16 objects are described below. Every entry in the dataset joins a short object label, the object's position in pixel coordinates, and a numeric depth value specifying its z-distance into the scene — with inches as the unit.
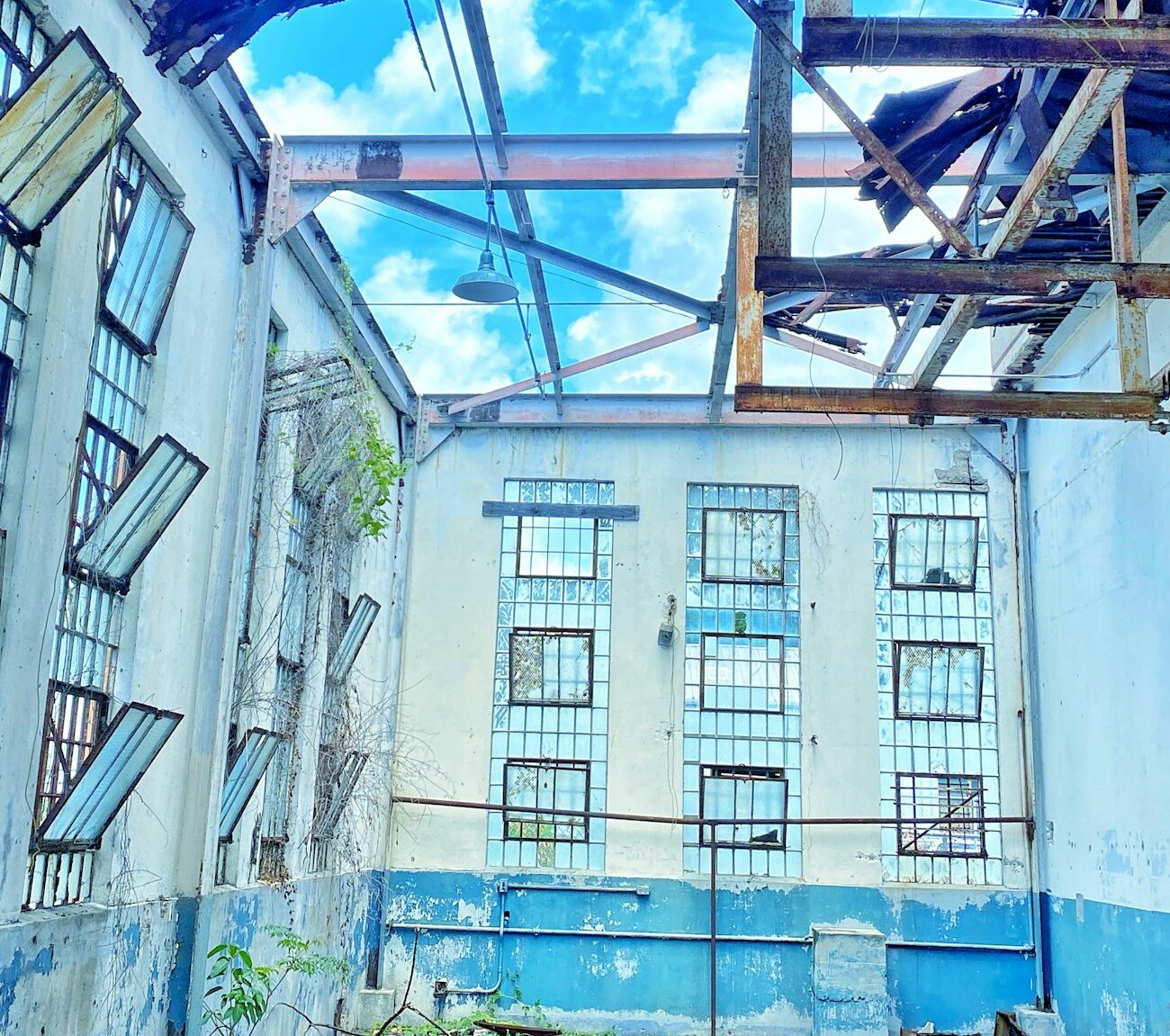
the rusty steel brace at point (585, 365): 465.4
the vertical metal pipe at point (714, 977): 479.3
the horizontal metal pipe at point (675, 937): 498.9
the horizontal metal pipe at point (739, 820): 502.6
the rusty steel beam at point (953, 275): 225.1
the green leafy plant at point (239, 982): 294.0
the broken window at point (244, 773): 333.4
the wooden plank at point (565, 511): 554.3
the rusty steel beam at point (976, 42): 182.4
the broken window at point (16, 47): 218.8
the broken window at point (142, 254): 269.6
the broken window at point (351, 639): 444.8
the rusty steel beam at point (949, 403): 250.7
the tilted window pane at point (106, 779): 240.1
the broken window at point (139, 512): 252.5
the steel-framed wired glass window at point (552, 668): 538.6
